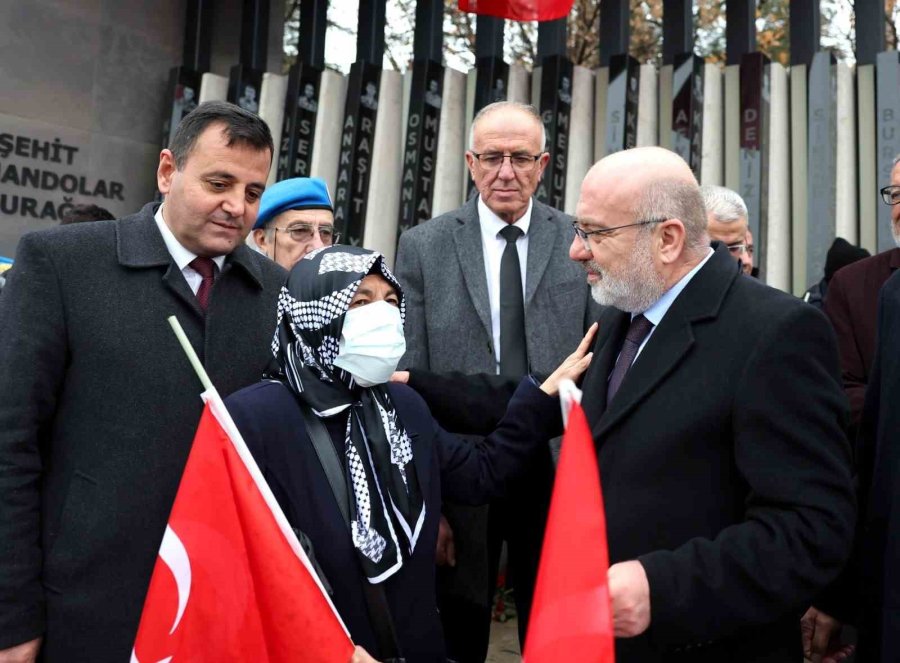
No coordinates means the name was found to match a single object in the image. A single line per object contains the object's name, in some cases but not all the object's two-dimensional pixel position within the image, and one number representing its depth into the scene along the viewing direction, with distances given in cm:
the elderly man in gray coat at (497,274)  339
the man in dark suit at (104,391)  229
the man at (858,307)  338
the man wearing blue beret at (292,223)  396
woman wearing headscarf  226
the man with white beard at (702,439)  192
